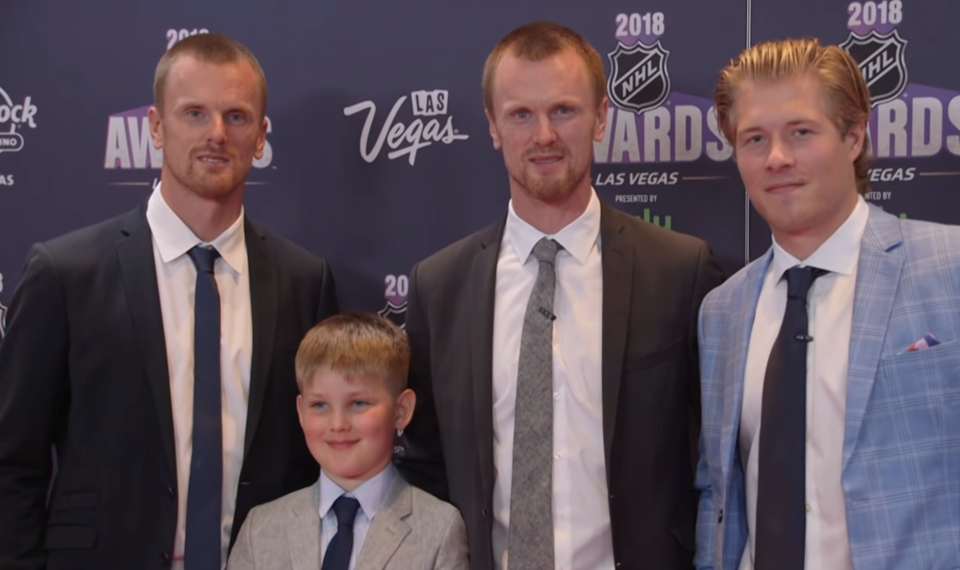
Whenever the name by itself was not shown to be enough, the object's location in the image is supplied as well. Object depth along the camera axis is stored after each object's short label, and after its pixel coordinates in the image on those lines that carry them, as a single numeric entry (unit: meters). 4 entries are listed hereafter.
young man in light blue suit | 2.10
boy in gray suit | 2.49
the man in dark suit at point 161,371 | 2.59
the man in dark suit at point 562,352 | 2.52
